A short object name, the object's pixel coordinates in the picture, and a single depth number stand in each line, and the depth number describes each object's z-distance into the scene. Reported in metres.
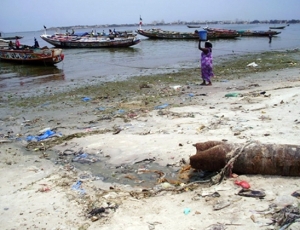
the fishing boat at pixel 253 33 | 43.42
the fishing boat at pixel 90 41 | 30.23
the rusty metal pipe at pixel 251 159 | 3.45
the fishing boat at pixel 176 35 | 42.09
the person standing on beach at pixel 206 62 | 10.19
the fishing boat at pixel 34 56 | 18.92
